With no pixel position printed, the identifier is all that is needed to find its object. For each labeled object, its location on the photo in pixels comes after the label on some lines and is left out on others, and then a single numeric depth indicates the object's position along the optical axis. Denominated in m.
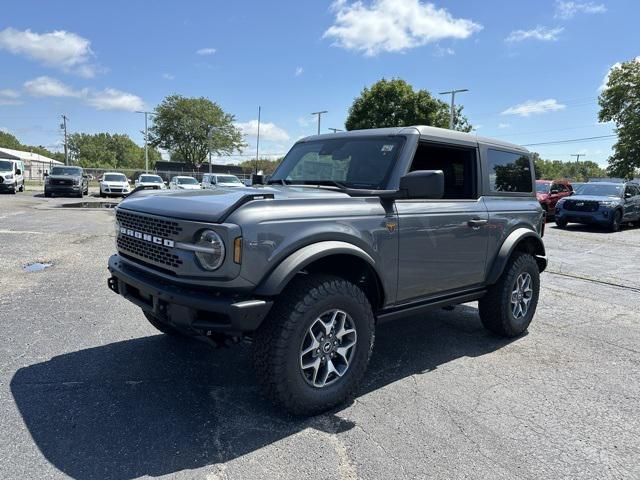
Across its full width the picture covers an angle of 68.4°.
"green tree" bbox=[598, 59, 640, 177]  34.50
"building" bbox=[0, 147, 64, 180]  65.38
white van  24.56
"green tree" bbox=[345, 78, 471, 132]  35.47
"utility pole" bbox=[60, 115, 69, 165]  64.01
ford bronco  2.77
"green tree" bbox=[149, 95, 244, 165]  66.00
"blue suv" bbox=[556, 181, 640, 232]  16.09
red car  19.31
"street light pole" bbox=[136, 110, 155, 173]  60.80
